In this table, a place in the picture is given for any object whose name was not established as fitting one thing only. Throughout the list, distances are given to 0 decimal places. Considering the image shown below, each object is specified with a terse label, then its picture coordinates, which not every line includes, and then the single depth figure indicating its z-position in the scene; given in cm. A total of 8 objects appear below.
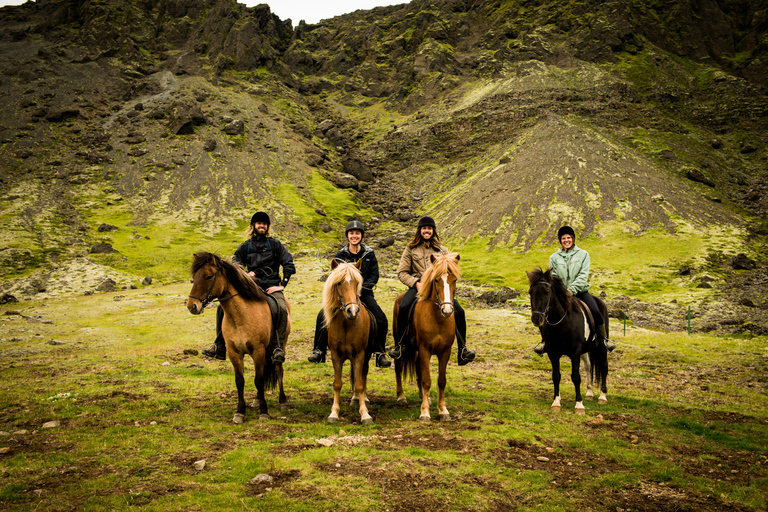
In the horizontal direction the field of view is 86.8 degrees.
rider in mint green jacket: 1243
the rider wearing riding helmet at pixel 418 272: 1132
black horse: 1121
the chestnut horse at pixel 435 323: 1012
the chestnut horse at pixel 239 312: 983
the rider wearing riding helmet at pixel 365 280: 1100
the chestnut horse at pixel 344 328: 991
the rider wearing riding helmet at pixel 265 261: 1122
